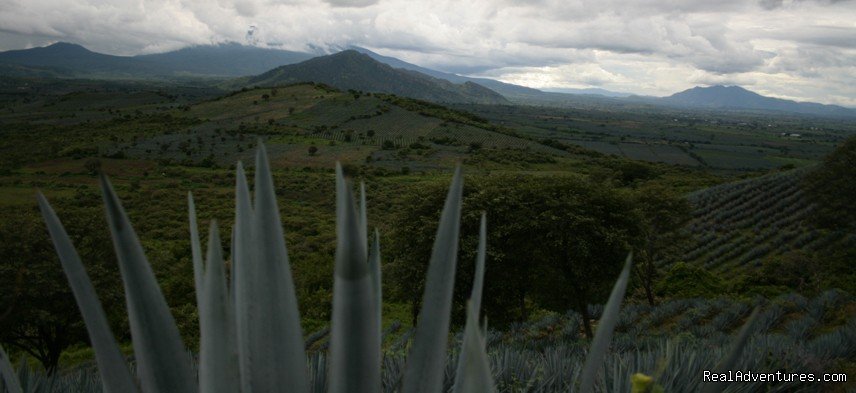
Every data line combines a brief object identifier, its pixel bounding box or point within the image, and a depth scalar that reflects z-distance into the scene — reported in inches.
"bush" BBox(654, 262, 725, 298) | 733.3
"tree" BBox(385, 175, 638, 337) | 519.2
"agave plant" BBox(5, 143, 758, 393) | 43.4
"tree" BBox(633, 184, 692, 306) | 720.3
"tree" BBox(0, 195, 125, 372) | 472.6
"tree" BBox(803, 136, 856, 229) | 850.8
